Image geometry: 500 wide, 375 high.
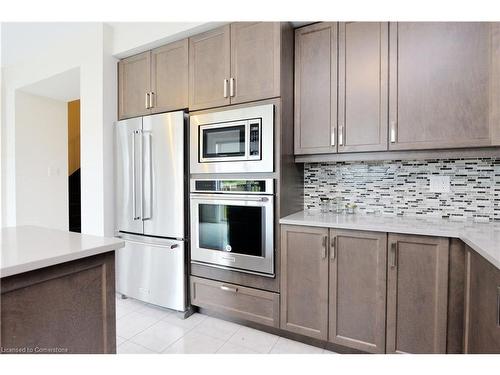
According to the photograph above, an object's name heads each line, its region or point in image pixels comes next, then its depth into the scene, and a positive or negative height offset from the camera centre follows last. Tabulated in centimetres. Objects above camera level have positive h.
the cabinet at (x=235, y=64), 188 +88
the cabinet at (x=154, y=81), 226 +89
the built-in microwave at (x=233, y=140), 186 +30
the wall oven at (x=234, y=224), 188 -33
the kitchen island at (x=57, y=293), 88 -42
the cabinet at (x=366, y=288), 147 -66
